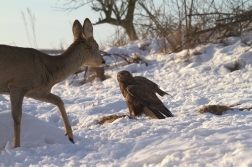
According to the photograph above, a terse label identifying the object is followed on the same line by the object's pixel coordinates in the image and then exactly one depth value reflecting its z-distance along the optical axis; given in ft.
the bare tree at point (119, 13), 65.41
